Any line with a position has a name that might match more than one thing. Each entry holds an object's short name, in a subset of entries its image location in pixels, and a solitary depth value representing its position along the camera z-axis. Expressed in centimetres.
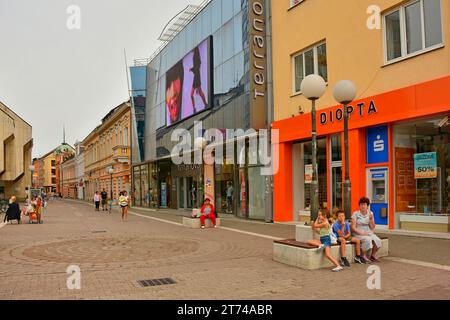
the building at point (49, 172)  13812
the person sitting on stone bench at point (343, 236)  841
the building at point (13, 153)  5203
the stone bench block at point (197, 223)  1738
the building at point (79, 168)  8056
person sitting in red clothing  1733
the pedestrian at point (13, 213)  2041
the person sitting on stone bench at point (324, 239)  814
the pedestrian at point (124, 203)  2275
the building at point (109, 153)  4219
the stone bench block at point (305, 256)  812
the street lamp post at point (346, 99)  923
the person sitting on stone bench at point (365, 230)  869
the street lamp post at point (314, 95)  920
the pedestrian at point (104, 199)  3420
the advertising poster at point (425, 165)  1258
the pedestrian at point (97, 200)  3369
